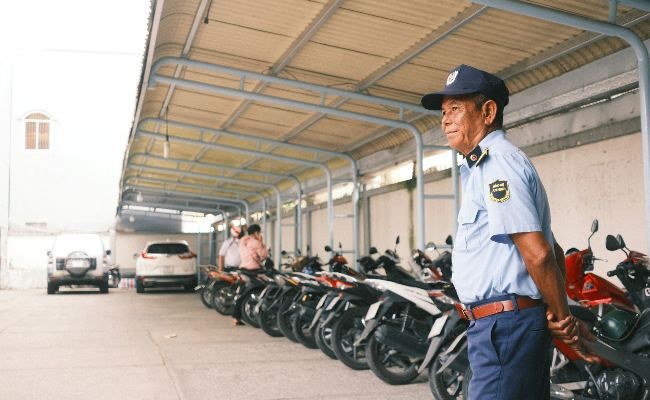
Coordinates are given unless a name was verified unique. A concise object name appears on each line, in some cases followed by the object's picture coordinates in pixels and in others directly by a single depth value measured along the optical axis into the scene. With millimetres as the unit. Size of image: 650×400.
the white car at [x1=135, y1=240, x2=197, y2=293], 21094
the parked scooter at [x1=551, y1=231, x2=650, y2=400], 4273
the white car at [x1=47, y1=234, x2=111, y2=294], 20547
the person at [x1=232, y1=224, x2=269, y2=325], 12047
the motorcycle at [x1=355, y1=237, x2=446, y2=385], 6188
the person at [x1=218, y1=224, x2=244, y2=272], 14816
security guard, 2490
